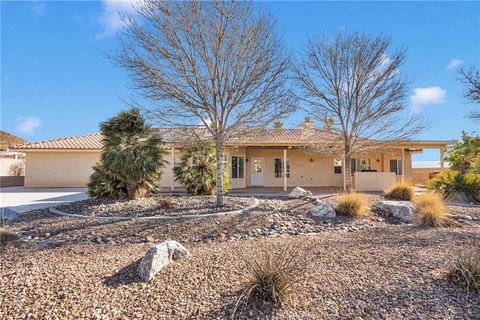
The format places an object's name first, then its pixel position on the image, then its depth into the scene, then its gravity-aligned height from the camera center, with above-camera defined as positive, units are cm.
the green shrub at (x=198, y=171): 1223 -2
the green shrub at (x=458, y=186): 1192 -69
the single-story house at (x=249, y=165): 1934 +36
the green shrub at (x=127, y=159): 987 +40
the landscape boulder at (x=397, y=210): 879 -127
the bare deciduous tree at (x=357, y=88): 1236 +356
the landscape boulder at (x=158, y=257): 382 -126
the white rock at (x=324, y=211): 859 -122
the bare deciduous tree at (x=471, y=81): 1131 +348
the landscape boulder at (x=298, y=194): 1170 -97
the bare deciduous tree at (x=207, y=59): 816 +328
